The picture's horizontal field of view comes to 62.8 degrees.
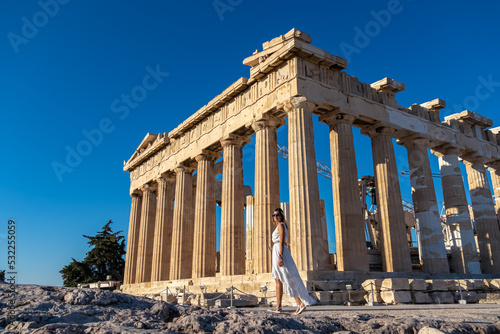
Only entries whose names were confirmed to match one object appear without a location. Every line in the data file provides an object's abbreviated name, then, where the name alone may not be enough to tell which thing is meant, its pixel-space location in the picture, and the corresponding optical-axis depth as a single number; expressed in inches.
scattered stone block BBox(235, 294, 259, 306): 552.1
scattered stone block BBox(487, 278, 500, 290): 663.8
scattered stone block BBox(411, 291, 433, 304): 591.6
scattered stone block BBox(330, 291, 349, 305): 591.3
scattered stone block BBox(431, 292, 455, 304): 616.7
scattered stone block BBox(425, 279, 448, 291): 625.0
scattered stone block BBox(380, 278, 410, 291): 588.1
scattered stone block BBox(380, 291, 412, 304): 574.9
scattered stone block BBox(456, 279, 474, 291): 648.4
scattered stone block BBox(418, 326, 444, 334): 195.2
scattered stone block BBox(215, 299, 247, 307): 490.2
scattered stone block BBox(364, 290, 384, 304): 598.2
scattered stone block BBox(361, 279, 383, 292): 610.9
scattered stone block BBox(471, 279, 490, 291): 660.7
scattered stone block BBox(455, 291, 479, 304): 633.0
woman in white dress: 338.3
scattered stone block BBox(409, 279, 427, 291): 601.6
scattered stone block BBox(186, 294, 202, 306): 527.5
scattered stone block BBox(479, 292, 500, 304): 610.1
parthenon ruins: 745.0
